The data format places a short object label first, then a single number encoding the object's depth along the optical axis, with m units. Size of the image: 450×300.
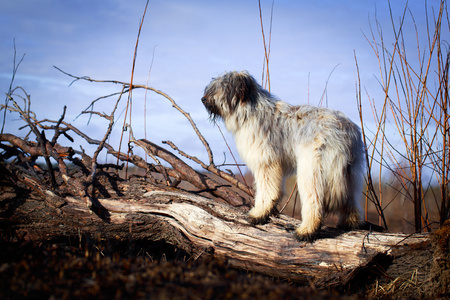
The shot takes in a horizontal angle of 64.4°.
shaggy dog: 4.25
